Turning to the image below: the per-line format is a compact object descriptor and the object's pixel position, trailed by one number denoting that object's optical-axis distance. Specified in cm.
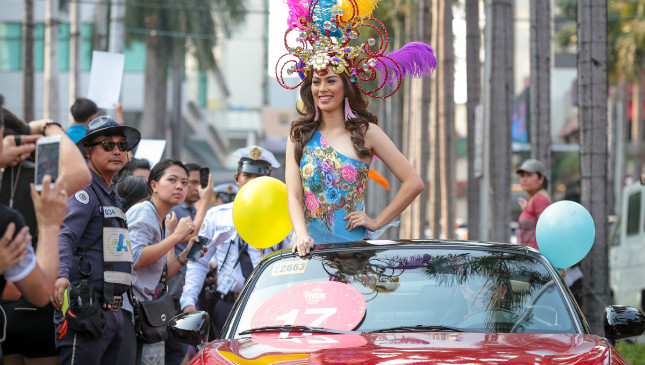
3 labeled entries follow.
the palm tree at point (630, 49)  5100
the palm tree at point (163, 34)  4516
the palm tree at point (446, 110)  2290
